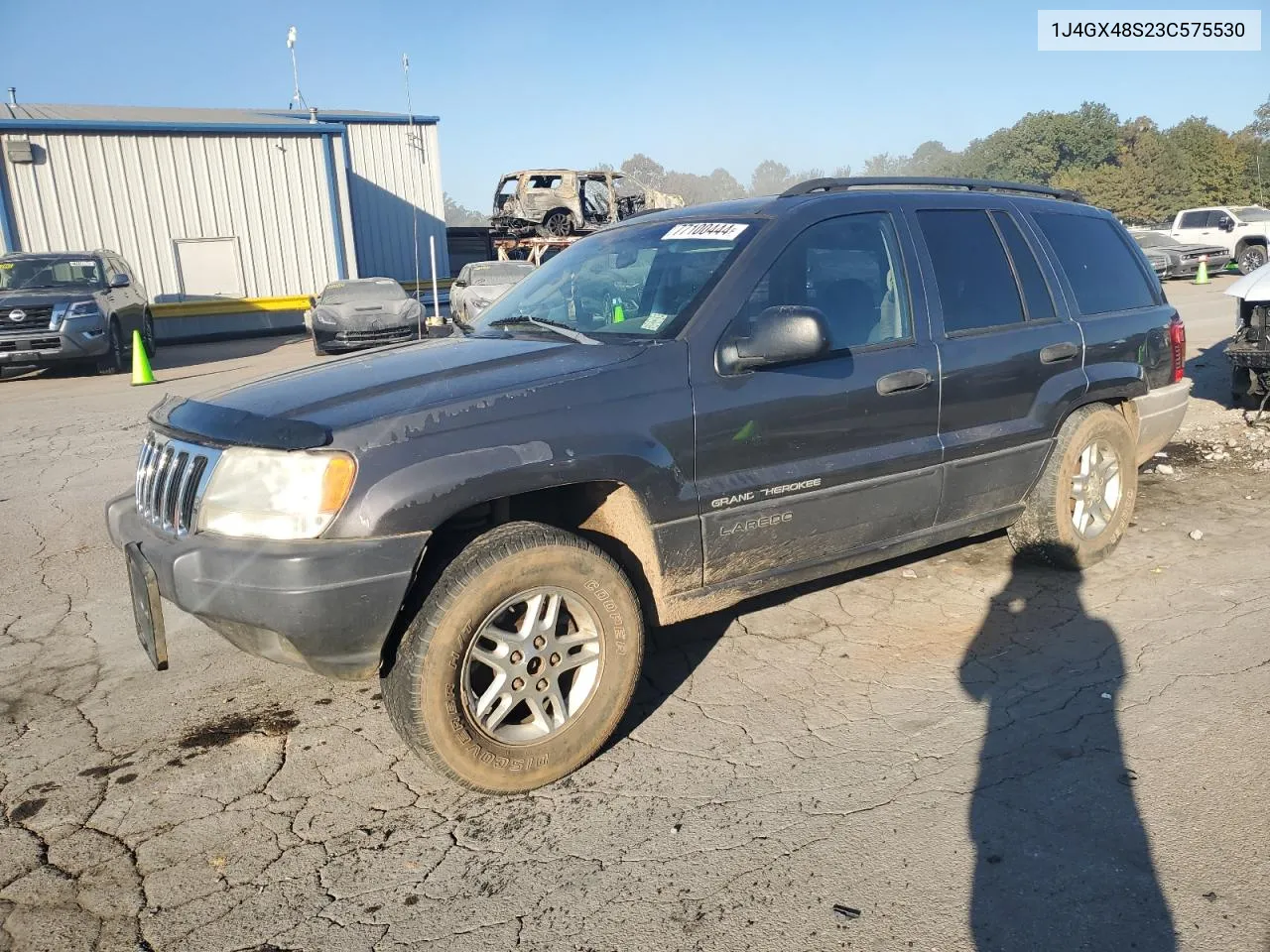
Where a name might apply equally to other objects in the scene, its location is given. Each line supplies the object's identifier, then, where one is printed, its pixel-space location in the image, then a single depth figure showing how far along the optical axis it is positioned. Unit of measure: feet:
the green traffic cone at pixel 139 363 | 42.57
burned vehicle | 83.35
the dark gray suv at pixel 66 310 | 43.42
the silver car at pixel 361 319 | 51.93
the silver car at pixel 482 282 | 54.49
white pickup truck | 80.28
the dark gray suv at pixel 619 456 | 9.17
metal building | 66.44
